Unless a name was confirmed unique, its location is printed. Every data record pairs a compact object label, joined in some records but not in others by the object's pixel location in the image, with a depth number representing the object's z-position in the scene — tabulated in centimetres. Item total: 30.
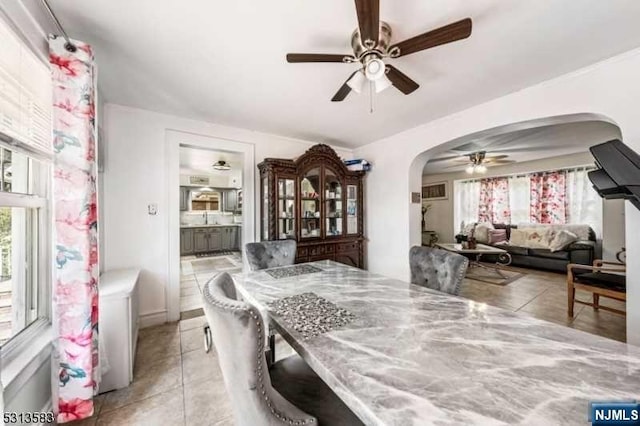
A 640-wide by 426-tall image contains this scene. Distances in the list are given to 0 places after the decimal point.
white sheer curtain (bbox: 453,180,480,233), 656
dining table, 58
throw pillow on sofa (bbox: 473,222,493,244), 574
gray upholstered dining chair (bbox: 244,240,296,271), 225
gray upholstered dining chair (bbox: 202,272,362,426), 71
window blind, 115
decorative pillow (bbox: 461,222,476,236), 611
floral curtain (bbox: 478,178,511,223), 602
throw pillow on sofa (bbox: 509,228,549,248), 494
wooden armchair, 242
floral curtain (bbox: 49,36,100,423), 132
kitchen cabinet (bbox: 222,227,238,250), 725
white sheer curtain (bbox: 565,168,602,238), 478
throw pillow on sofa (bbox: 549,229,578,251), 463
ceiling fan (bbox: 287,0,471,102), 116
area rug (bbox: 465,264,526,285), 423
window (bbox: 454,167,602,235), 493
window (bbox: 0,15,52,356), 119
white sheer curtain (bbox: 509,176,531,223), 569
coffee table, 440
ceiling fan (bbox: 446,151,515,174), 447
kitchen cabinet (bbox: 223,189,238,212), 769
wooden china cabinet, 312
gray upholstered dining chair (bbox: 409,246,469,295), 153
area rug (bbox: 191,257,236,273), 524
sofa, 450
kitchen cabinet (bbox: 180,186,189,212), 718
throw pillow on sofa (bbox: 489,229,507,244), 566
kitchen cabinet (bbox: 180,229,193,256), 667
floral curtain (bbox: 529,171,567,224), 518
